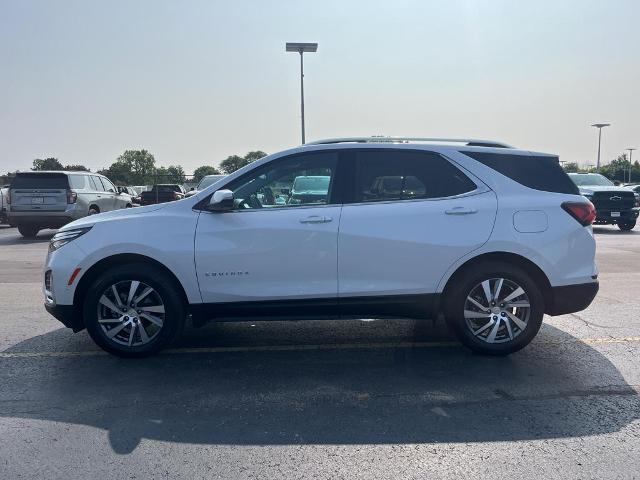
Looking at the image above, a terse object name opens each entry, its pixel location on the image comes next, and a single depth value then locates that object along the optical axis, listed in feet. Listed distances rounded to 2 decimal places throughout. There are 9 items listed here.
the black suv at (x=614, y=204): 57.57
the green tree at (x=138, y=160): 364.83
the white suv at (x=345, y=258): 15.88
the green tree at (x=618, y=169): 256.73
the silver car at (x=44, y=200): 51.55
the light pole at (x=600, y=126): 157.93
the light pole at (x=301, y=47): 65.06
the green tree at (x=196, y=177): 102.62
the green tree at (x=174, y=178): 94.58
